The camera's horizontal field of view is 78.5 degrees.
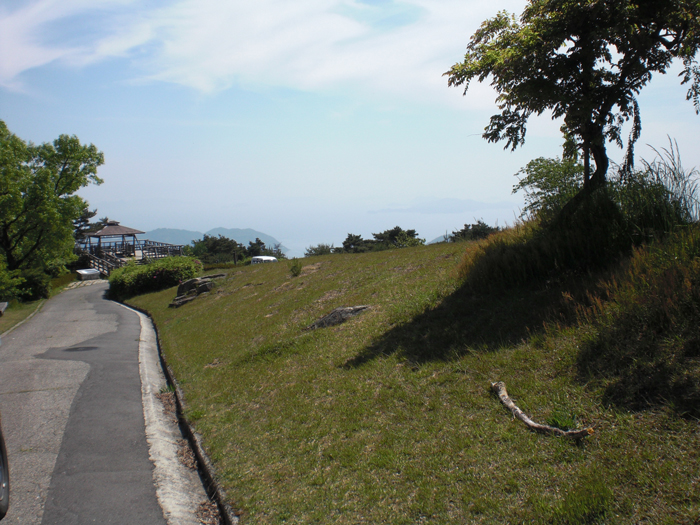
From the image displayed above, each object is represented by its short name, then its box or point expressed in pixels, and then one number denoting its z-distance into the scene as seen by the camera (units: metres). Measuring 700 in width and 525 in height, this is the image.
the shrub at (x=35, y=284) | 31.21
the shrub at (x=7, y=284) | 26.10
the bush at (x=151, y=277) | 33.69
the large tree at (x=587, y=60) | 7.49
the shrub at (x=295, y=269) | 20.59
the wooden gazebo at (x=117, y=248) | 55.62
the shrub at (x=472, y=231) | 19.06
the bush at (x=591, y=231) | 6.73
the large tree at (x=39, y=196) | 32.12
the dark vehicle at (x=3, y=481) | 3.78
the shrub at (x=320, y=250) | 45.81
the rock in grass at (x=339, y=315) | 9.86
